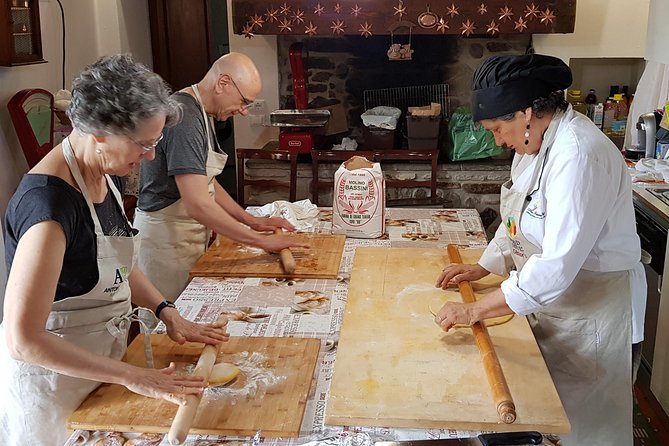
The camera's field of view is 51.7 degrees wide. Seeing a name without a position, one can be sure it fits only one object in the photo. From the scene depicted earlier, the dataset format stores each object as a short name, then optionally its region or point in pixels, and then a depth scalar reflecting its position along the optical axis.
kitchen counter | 2.56
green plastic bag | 3.96
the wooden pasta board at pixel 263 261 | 2.02
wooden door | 4.60
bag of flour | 2.31
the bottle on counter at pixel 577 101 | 4.07
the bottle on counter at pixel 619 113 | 3.95
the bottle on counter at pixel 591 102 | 4.01
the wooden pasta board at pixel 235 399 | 1.23
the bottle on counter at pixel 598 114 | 3.95
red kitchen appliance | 3.90
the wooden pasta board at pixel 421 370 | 1.24
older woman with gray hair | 1.18
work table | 1.23
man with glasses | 2.10
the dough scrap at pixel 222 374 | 1.36
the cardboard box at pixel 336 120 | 4.23
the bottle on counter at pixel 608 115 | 4.00
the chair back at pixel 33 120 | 2.95
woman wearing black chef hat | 1.43
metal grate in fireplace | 4.35
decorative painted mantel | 3.71
